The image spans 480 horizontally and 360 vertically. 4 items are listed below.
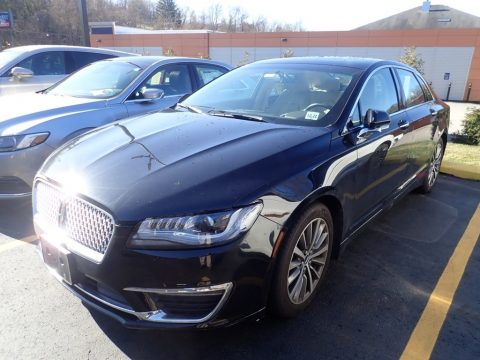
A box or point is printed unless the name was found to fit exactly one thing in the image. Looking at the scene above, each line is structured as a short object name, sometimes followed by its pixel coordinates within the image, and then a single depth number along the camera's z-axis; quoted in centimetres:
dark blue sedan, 198
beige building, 2723
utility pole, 1149
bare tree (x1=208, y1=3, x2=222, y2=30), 8875
